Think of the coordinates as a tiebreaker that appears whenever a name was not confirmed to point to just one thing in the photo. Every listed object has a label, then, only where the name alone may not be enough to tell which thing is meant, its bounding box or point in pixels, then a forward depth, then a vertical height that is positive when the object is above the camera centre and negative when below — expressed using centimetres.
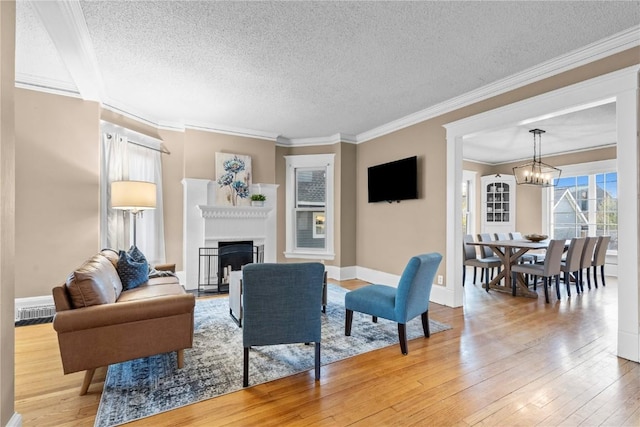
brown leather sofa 201 -78
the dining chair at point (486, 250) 571 -73
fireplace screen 500 -86
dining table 473 -81
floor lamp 377 +22
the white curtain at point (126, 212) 416 +20
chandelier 527 +63
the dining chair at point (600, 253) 522 -71
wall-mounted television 467 +52
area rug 200 -123
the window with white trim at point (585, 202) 633 +21
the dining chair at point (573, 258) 458 -70
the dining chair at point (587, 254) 486 -68
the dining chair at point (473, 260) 513 -84
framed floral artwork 525 +57
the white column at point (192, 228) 500 -25
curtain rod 443 +103
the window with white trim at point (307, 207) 601 +11
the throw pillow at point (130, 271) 308 -60
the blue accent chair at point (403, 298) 270 -82
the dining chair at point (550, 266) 434 -80
